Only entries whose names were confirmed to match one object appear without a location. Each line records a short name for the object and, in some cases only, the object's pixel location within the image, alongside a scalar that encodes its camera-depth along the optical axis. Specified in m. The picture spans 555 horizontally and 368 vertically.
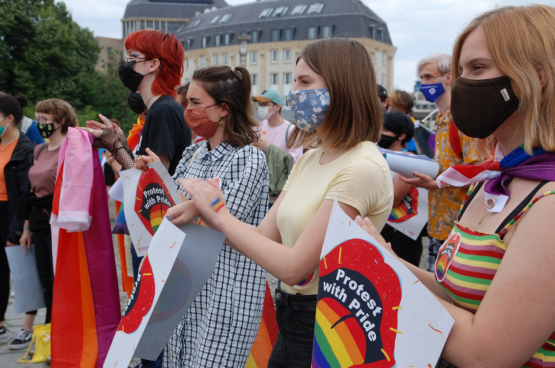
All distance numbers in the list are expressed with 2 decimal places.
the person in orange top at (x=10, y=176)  4.53
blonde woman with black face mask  1.10
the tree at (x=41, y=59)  26.23
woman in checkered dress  2.30
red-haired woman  3.17
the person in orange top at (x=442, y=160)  3.18
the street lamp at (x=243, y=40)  15.44
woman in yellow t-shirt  1.65
